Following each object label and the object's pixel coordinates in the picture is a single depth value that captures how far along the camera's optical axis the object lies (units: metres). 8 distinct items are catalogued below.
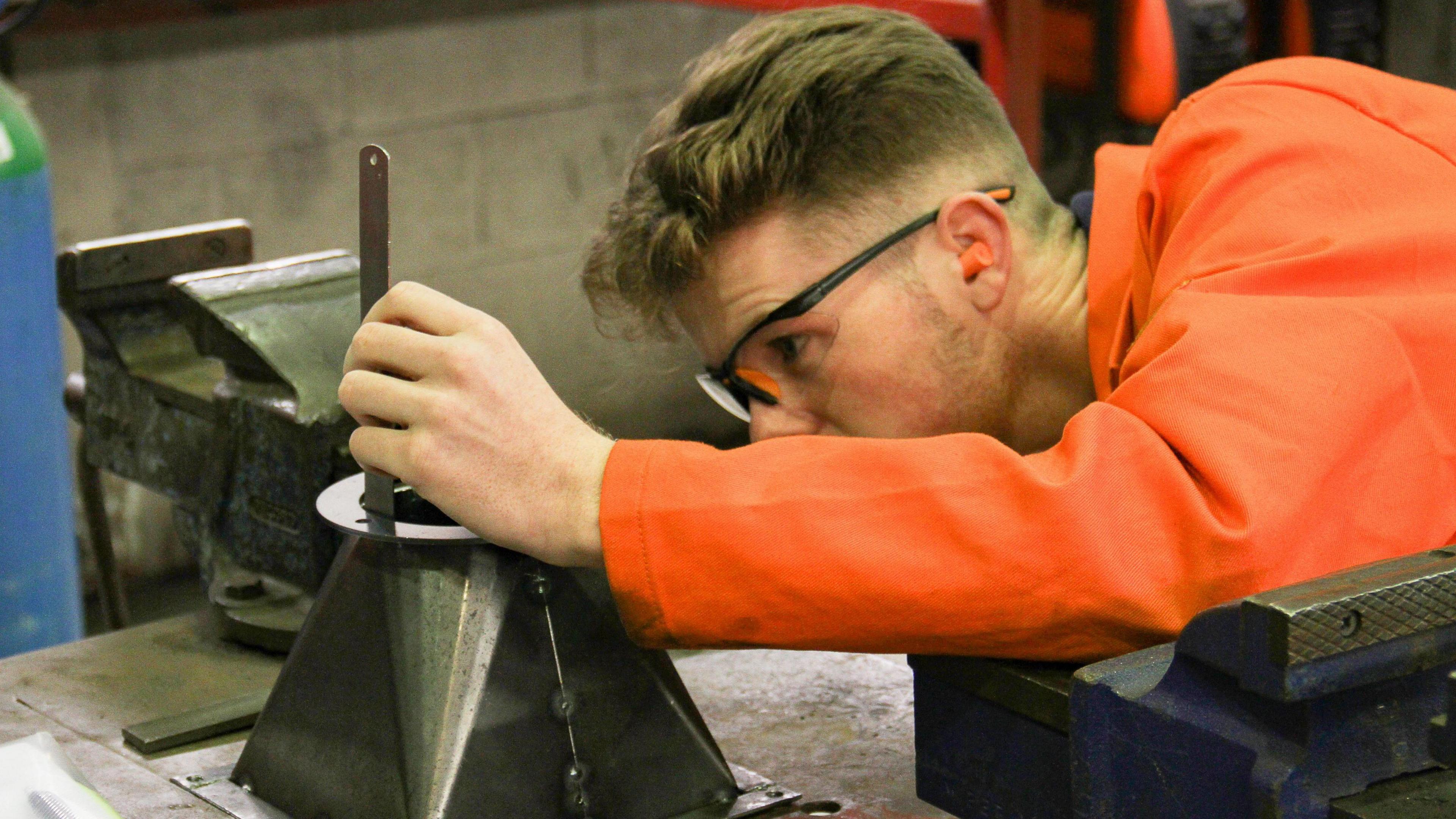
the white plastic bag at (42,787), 1.59
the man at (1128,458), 1.63
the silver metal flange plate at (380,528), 1.67
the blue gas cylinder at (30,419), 2.48
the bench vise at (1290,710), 1.51
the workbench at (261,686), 1.75
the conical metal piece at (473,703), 1.66
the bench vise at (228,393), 1.90
